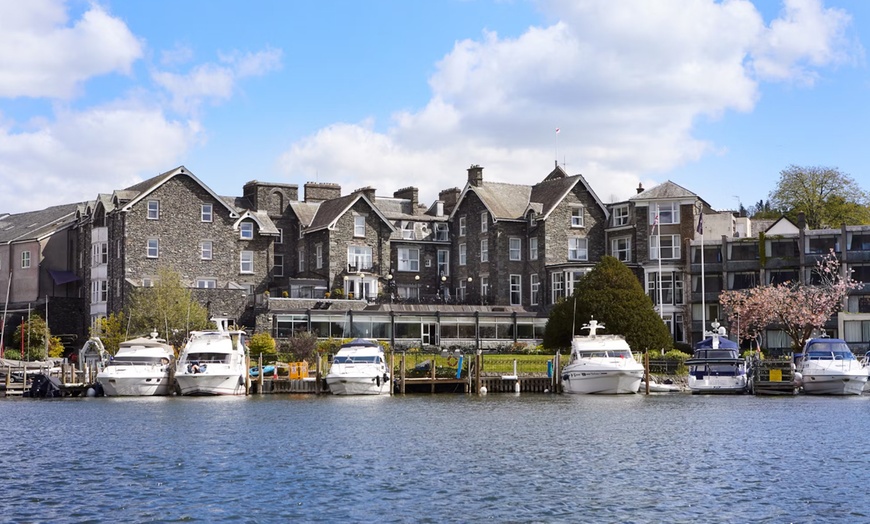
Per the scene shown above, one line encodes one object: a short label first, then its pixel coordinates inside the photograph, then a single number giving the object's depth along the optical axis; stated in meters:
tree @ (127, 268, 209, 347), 78.31
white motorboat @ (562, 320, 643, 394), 64.25
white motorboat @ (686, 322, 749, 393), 65.50
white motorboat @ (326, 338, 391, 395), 63.38
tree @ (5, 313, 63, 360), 82.19
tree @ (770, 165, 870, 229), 111.19
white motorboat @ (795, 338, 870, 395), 63.59
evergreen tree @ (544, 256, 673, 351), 74.50
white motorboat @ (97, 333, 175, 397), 63.69
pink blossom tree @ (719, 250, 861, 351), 83.69
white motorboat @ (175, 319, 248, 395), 63.56
